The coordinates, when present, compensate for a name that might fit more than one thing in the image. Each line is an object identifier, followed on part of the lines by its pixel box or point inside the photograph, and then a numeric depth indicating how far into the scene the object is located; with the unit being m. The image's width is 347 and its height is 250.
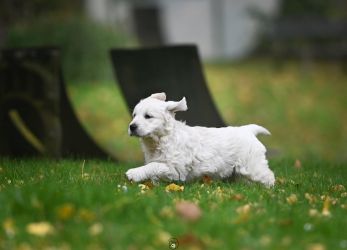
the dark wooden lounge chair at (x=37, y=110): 20.06
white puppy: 13.96
